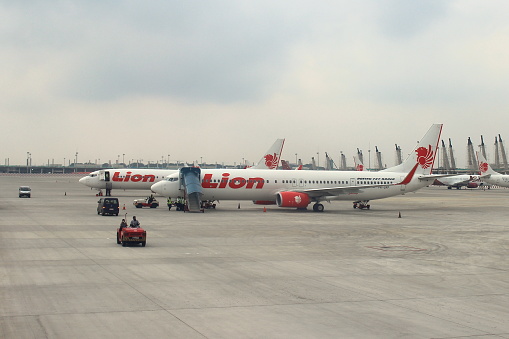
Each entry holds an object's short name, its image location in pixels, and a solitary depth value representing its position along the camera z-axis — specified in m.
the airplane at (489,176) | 137.88
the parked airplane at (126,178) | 80.69
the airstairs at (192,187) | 60.59
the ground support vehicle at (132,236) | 32.88
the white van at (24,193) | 85.31
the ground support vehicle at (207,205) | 66.12
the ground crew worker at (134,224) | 34.19
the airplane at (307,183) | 62.49
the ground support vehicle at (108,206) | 53.56
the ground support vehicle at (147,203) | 66.81
